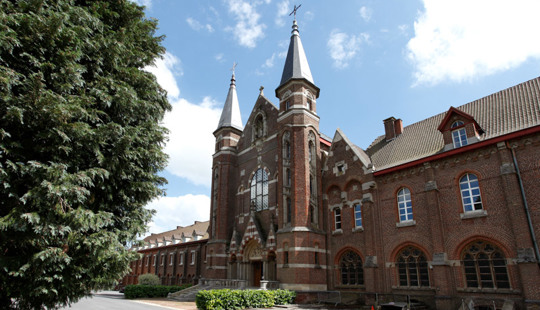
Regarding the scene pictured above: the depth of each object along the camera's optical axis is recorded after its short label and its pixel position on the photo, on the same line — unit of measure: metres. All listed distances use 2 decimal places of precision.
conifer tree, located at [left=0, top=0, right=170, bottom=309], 8.58
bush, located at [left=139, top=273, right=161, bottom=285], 36.16
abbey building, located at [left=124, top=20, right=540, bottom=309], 16.36
